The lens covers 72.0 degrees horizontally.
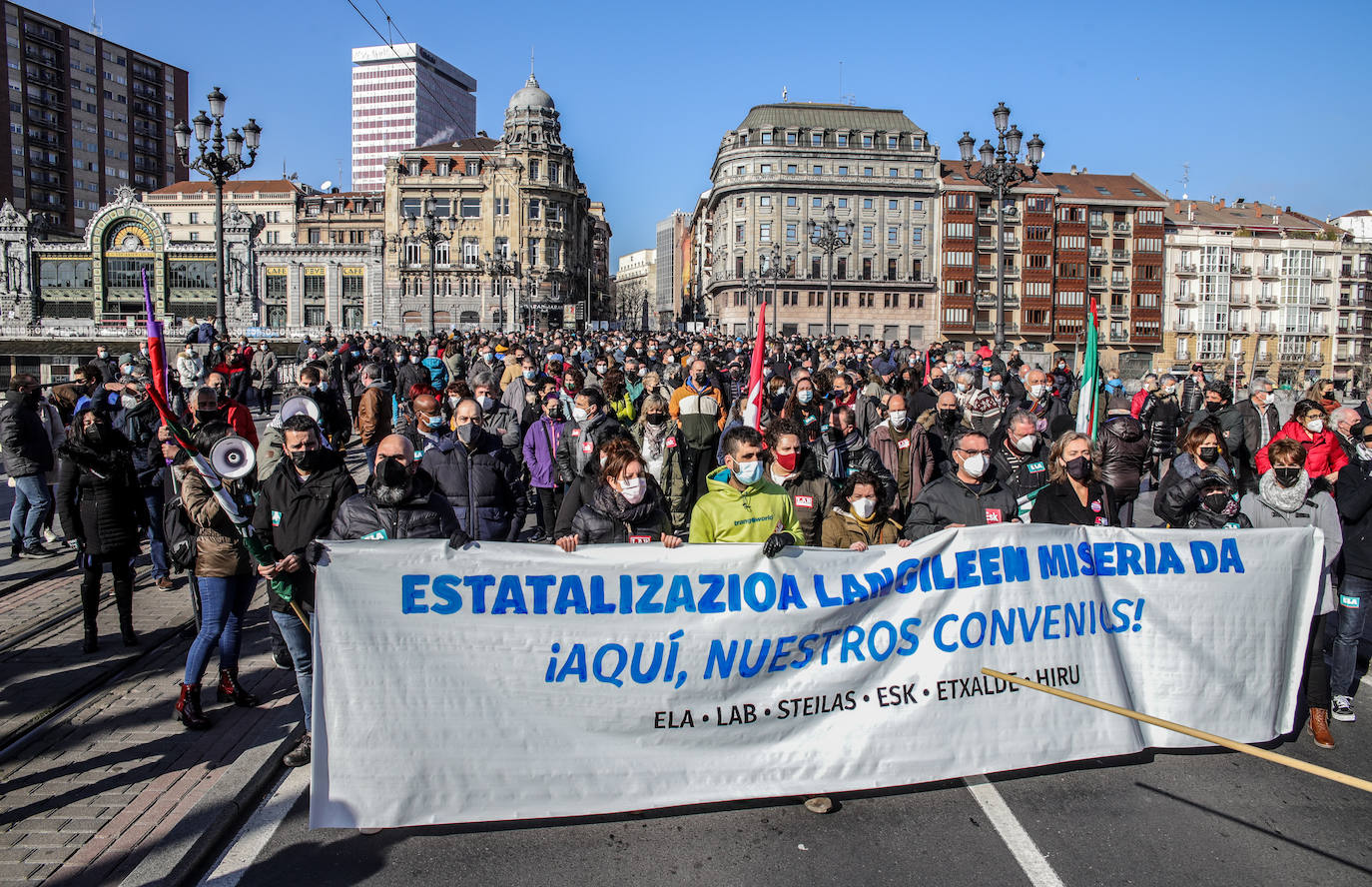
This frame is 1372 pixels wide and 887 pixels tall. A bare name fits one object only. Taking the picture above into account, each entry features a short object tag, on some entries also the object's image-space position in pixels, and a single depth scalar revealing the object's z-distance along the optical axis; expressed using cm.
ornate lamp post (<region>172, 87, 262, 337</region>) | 1670
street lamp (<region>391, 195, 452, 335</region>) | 9375
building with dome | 9381
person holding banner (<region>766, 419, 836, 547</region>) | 610
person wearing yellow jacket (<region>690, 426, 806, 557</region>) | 546
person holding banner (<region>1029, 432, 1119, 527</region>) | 613
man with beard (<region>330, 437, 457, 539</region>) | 501
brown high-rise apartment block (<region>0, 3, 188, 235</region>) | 9606
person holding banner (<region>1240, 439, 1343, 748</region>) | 546
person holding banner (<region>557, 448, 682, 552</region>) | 546
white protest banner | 432
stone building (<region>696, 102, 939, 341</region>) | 8838
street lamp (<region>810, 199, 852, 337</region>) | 3616
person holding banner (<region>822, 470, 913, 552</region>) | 552
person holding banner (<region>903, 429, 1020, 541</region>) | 583
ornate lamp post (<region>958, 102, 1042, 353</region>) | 1830
